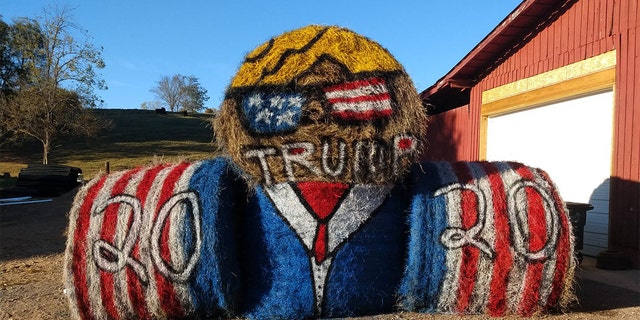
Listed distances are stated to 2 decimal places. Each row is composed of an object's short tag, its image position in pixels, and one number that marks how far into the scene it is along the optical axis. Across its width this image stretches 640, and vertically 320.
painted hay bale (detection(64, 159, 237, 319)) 3.53
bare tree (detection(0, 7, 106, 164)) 24.97
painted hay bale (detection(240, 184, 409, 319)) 3.68
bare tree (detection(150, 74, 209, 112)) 73.06
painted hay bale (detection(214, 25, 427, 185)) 3.56
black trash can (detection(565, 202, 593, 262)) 5.82
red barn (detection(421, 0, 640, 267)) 6.05
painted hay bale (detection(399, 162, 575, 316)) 3.75
